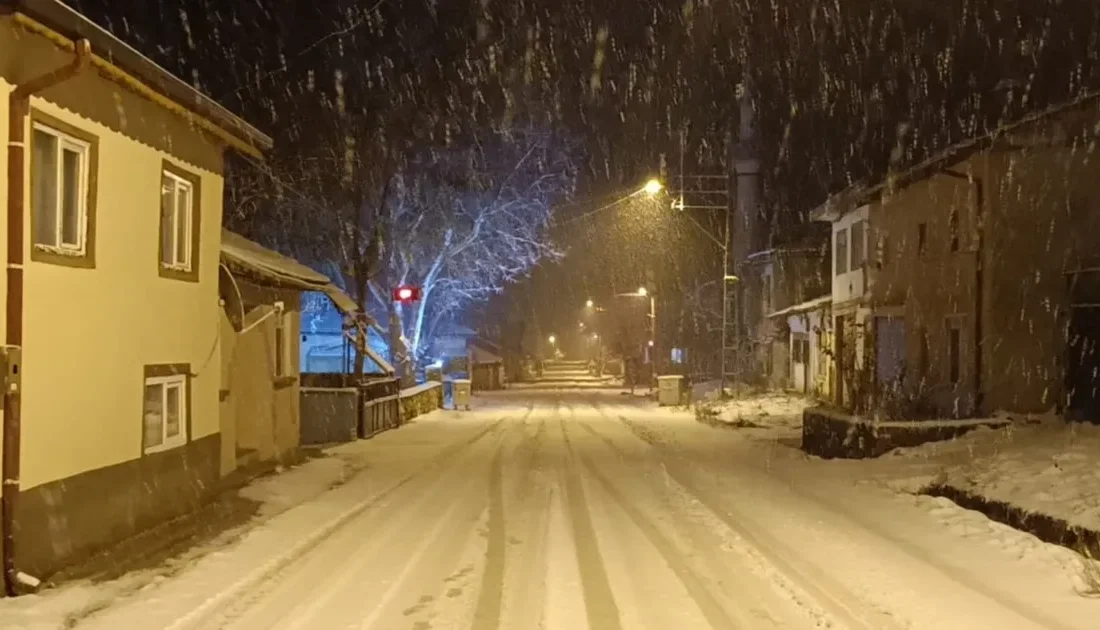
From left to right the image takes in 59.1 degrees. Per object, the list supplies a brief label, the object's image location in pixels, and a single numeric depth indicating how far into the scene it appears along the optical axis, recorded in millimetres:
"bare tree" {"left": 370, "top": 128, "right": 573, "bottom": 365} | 34875
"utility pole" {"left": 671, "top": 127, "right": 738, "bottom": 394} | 34125
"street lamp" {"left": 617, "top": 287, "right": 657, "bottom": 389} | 50594
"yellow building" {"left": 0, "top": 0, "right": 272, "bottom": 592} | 7828
